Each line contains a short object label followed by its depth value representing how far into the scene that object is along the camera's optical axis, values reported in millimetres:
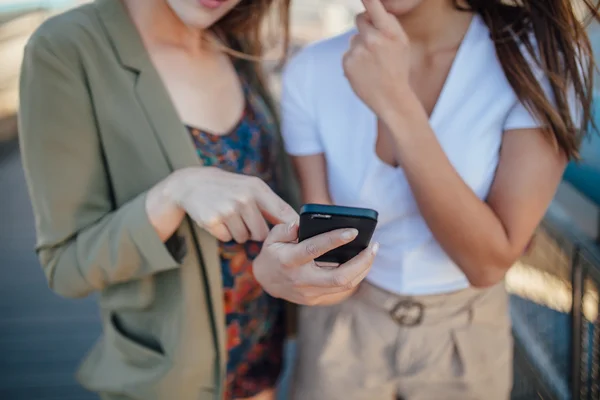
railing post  1531
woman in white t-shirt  1081
